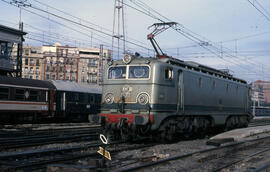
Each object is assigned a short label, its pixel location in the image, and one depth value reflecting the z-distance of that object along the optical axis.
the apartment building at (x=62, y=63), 104.31
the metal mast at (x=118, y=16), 41.00
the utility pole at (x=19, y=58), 29.34
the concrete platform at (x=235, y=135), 12.95
